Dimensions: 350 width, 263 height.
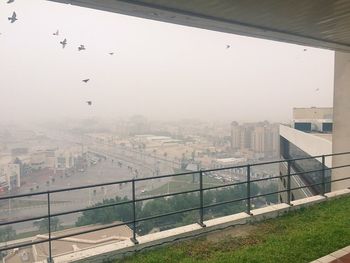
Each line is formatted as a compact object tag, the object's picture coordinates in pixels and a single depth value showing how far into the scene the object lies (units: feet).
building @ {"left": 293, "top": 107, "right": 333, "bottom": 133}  115.24
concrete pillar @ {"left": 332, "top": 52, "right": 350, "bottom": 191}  28.73
